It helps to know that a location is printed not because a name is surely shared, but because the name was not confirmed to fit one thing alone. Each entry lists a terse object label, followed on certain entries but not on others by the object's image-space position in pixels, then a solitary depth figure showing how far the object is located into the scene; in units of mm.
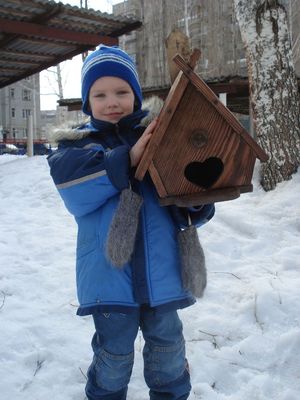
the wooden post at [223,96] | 8067
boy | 1483
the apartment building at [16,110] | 51812
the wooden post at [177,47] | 1343
